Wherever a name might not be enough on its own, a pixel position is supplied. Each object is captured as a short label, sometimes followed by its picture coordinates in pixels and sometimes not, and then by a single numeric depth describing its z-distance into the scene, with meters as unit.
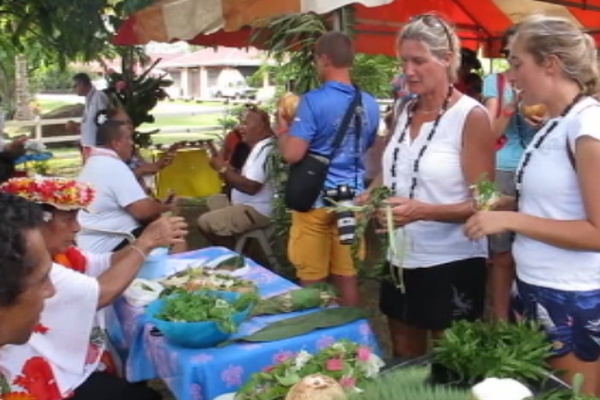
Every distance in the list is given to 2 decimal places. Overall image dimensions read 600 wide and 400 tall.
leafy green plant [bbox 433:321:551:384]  1.72
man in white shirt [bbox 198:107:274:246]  5.35
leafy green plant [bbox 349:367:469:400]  1.51
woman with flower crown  2.46
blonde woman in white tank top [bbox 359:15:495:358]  2.41
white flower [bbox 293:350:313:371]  2.00
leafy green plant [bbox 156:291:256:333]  2.40
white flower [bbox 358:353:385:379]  1.90
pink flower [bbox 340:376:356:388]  1.82
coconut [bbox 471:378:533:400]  1.50
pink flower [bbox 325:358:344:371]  1.91
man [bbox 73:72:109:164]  8.55
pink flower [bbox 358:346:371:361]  1.97
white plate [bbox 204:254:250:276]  3.30
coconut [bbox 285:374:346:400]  1.69
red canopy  4.46
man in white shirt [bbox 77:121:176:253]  3.93
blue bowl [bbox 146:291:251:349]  2.36
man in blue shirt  3.79
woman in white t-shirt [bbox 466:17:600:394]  1.90
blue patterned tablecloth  2.33
